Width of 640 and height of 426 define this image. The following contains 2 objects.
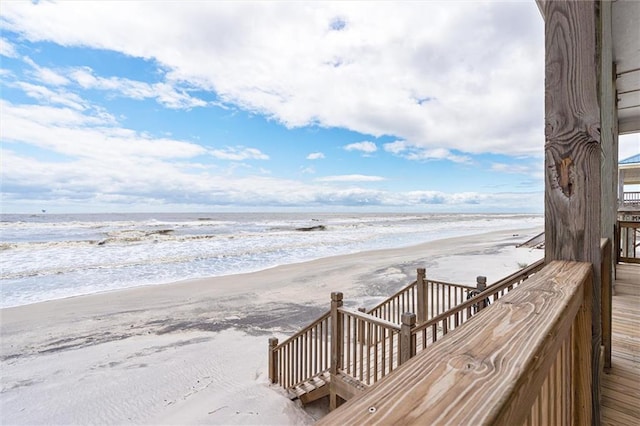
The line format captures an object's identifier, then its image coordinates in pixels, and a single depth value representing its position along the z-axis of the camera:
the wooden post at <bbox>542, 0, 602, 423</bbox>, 1.25
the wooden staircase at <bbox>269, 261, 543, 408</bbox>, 3.16
